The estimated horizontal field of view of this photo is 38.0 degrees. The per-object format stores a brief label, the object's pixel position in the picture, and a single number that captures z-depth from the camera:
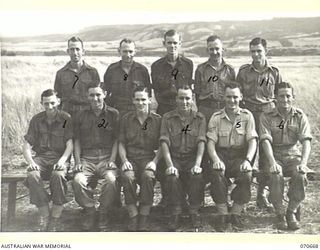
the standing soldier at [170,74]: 3.91
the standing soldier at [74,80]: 3.94
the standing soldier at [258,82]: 3.87
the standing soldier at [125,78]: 3.92
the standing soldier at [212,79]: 3.88
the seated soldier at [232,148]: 3.61
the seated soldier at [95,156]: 3.65
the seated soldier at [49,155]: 3.69
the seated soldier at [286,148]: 3.66
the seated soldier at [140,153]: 3.62
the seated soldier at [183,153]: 3.60
